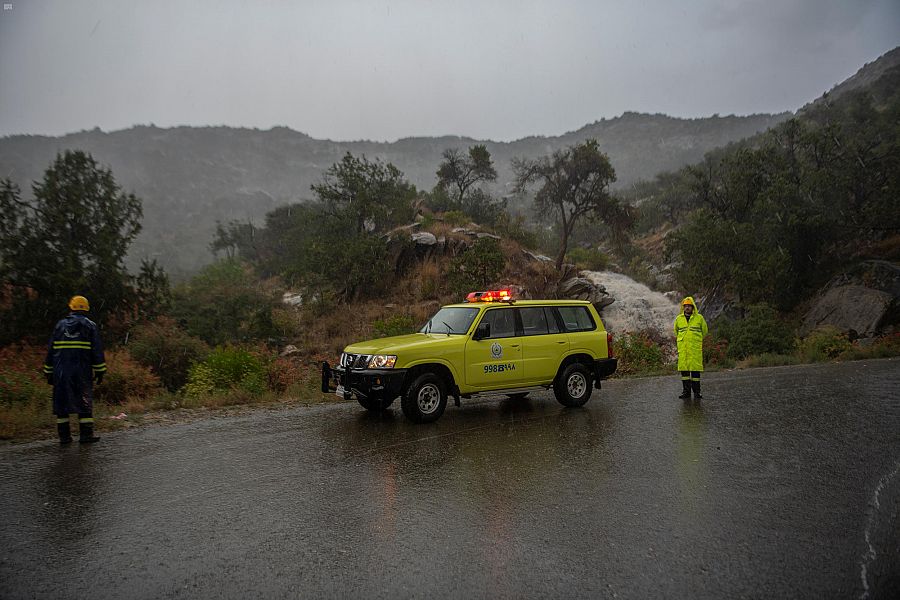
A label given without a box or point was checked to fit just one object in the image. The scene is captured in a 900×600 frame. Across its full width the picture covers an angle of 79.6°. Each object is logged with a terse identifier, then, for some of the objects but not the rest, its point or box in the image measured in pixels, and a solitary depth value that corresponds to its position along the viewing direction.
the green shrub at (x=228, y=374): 11.55
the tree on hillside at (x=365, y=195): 29.17
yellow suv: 7.97
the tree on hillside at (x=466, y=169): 41.28
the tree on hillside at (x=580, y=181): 33.34
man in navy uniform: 7.14
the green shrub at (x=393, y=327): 17.25
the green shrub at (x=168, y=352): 15.16
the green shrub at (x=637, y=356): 16.58
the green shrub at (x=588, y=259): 35.75
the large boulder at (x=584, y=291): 27.59
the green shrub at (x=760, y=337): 18.70
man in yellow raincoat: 10.30
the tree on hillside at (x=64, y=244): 16.03
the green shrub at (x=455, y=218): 31.75
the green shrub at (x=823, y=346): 16.92
